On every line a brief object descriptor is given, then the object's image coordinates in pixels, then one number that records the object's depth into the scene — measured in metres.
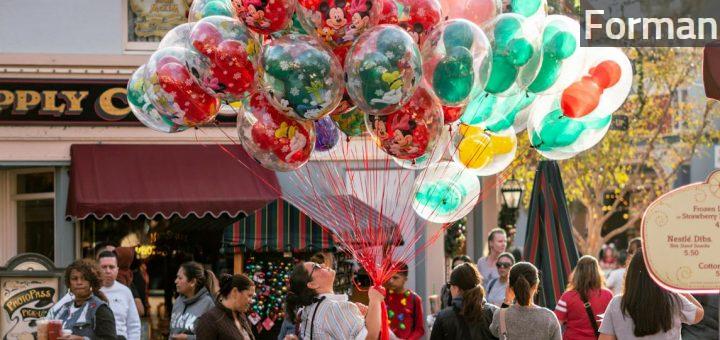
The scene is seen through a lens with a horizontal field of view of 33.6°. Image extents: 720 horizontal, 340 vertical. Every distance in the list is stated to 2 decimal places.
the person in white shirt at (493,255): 12.44
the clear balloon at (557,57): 7.95
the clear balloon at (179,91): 7.50
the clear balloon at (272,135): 7.41
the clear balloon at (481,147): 8.69
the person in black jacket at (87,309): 9.13
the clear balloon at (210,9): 7.81
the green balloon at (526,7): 8.26
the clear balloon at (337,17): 6.86
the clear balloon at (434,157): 8.31
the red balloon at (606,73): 8.13
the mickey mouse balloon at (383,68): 6.73
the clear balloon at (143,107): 7.92
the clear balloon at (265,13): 6.89
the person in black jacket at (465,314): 8.41
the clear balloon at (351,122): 8.08
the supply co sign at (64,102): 13.69
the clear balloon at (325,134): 8.45
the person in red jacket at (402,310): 10.37
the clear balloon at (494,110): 8.21
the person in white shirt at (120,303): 10.01
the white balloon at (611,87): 8.19
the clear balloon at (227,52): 7.09
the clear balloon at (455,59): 7.10
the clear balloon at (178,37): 8.04
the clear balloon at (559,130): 8.20
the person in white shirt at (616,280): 14.27
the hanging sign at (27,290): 11.30
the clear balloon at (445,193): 9.03
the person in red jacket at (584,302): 9.09
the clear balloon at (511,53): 7.58
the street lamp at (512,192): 18.06
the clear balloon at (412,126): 7.30
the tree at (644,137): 21.23
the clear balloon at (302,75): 6.79
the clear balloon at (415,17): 7.23
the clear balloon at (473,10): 7.74
